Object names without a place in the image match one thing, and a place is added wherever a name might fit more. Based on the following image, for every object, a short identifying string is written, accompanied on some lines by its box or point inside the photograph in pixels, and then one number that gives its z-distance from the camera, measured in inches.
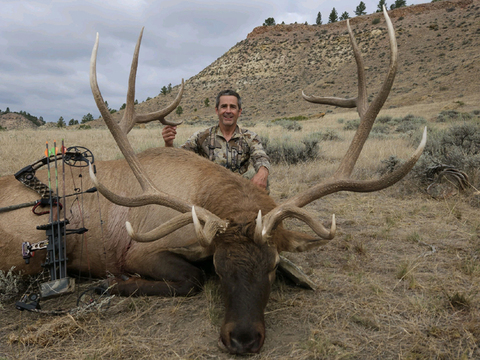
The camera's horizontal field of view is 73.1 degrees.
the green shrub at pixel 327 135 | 534.7
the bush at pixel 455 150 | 236.7
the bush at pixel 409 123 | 621.3
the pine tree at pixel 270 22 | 3646.7
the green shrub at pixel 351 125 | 711.0
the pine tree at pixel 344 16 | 3408.2
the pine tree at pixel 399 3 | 3003.7
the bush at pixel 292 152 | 362.3
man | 205.2
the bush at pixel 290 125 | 727.7
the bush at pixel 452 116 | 684.9
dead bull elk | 92.9
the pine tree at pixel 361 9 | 3307.1
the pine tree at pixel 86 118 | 2246.6
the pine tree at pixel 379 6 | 3041.3
